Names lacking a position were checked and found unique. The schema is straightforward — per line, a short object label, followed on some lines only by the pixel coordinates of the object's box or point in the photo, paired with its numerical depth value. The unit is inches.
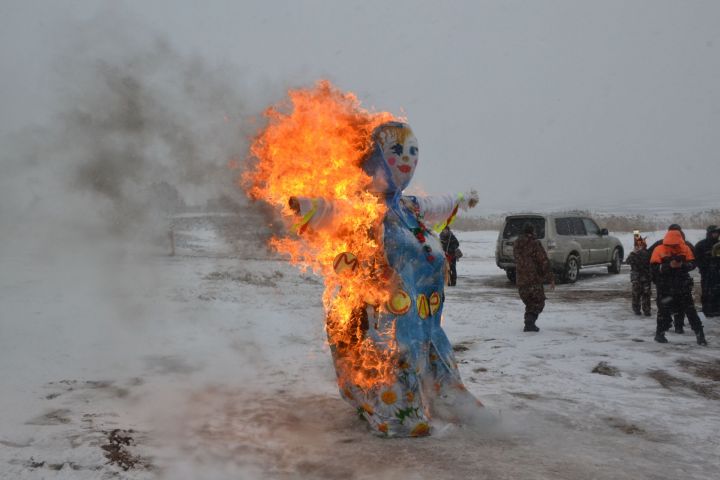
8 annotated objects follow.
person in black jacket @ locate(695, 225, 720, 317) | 371.6
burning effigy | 167.8
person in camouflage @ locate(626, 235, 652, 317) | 374.0
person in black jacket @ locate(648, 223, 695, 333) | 323.6
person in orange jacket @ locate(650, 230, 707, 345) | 299.1
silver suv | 607.8
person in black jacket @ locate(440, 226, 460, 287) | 551.8
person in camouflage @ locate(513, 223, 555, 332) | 352.5
